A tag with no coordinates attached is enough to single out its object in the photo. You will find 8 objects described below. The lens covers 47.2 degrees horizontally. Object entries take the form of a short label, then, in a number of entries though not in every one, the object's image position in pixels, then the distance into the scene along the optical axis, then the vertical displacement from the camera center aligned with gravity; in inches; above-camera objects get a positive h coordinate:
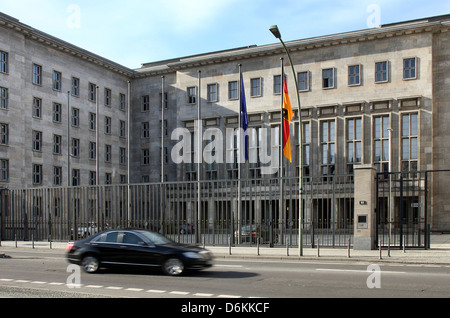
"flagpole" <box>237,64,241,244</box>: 1169.2 -111.2
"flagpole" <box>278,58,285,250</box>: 1109.1 -73.2
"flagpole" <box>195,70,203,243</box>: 1198.9 -150.7
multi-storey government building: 1936.5 +216.9
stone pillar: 997.2 -104.5
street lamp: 912.8 -101.9
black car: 619.8 -119.4
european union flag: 1279.5 +91.3
